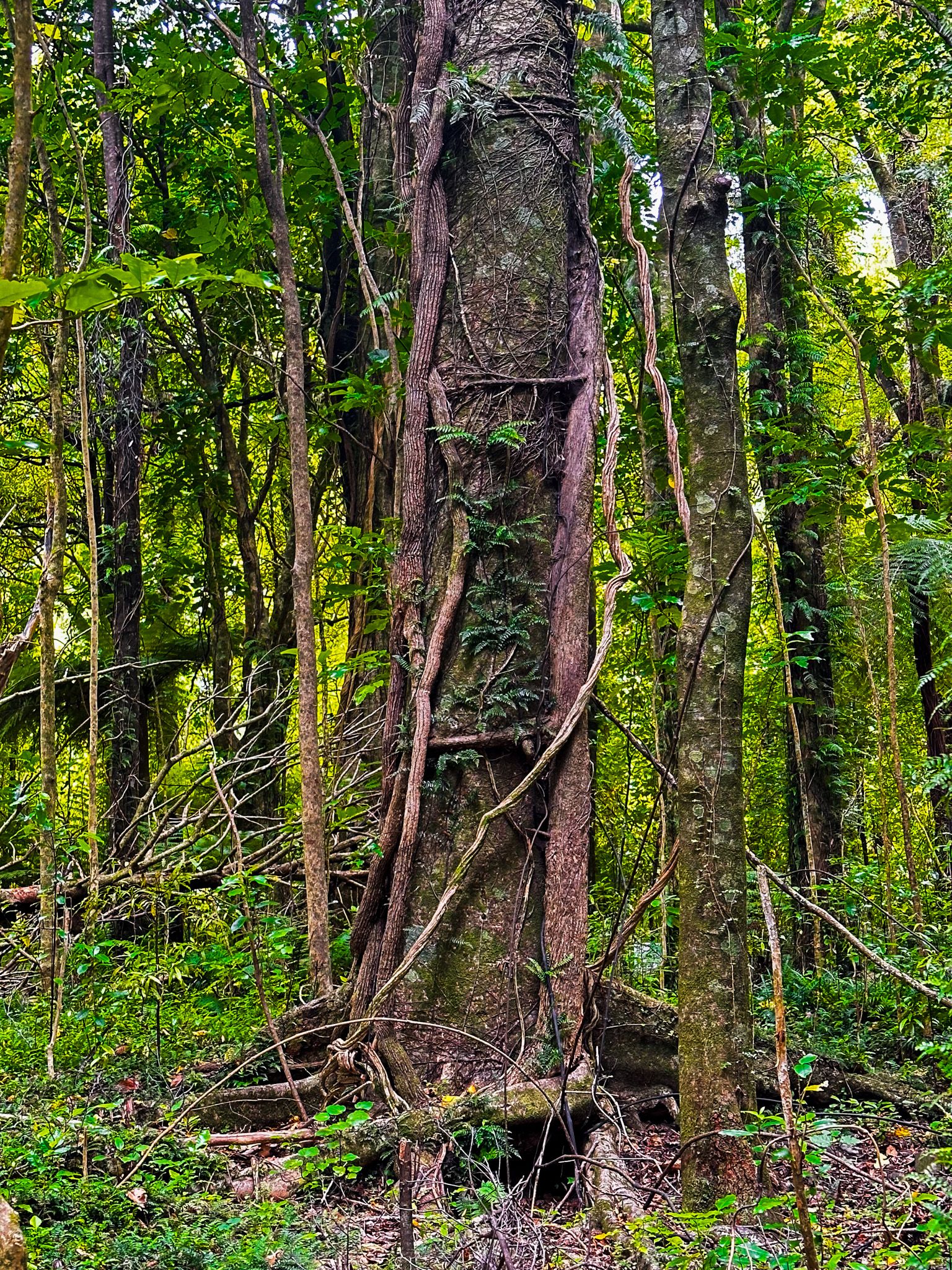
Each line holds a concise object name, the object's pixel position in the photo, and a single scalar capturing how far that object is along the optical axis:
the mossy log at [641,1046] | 4.46
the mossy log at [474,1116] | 3.79
